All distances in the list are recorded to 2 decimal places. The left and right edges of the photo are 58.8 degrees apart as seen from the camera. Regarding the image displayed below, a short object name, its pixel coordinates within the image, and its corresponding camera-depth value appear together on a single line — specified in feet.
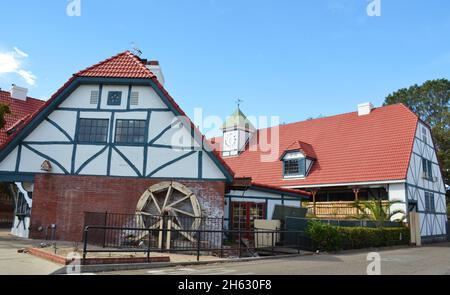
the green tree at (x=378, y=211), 70.59
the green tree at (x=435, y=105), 127.24
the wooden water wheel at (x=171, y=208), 49.88
